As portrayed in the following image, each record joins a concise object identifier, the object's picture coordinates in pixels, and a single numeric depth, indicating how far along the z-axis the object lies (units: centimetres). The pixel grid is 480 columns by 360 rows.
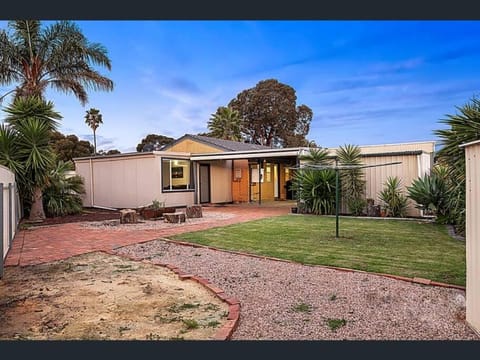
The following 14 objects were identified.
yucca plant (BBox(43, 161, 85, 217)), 1309
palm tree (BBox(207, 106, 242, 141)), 4031
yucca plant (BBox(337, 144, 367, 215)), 1240
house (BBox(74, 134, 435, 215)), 1210
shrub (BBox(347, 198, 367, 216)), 1229
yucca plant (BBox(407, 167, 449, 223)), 1012
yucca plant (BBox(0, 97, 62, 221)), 1123
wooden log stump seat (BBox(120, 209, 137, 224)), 1141
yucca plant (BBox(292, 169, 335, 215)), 1223
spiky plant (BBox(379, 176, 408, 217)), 1167
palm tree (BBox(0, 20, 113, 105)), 1314
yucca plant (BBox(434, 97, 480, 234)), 729
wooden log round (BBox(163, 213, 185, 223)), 1127
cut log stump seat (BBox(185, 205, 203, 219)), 1250
